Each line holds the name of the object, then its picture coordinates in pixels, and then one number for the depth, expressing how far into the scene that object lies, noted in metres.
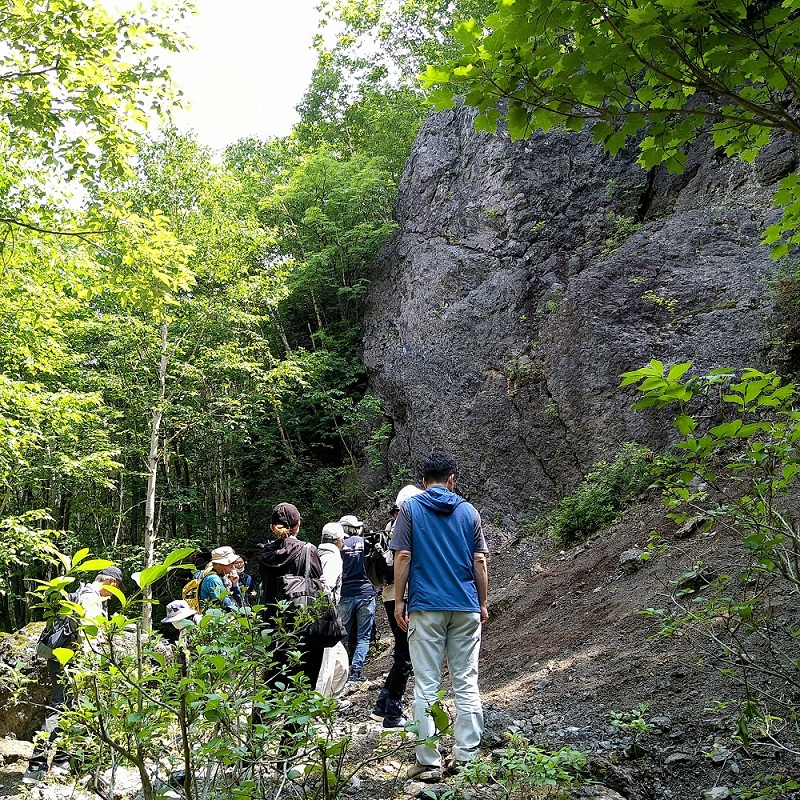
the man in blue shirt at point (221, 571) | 5.88
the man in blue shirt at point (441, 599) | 3.93
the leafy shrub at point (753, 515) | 2.21
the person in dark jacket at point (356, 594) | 7.63
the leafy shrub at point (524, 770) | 2.65
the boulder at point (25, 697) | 8.07
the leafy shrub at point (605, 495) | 9.33
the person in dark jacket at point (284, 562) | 4.53
